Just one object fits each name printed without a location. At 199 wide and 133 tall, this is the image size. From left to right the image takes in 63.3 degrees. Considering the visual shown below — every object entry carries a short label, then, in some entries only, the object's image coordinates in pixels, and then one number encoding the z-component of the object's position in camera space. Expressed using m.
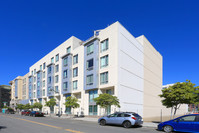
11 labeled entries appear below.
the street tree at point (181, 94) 17.75
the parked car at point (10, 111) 52.55
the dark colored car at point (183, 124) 10.92
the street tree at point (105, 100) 22.72
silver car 14.54
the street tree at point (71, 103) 30.58
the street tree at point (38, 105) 48.16
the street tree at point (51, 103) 39.03
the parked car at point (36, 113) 33.46
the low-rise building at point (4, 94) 102.96
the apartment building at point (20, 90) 73.09
